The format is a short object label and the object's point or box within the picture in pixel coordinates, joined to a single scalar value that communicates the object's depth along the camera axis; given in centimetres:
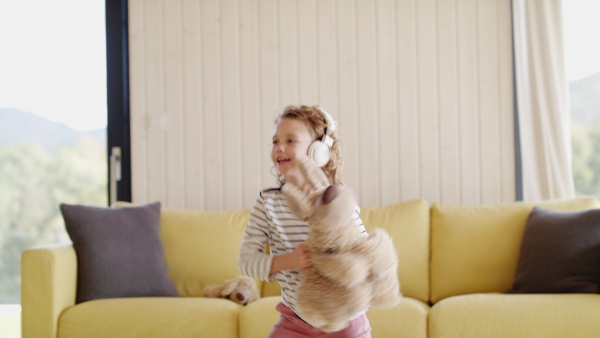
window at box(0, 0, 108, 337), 368
